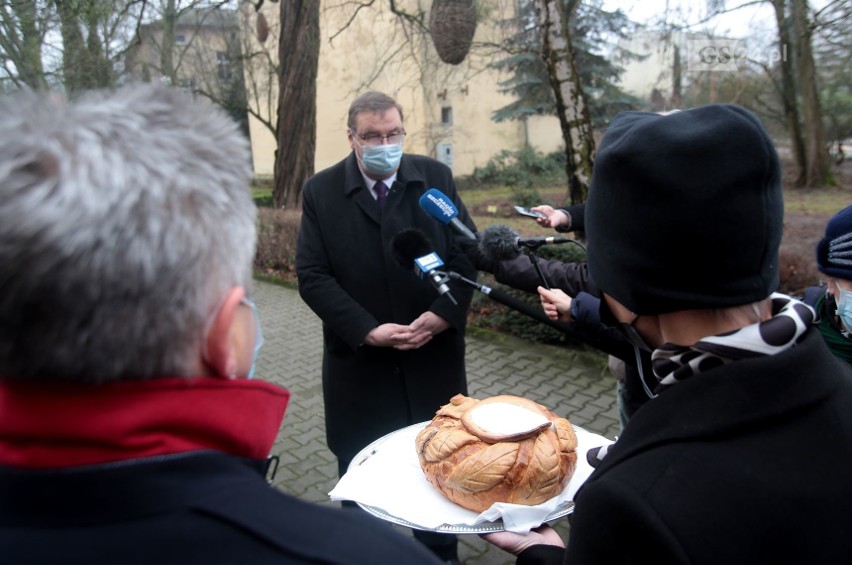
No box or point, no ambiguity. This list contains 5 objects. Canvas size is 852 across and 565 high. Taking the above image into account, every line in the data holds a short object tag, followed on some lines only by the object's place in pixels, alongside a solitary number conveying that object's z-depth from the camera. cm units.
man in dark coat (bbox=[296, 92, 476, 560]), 280
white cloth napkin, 170
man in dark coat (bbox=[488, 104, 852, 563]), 96
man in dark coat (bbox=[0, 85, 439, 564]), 72
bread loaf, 175
